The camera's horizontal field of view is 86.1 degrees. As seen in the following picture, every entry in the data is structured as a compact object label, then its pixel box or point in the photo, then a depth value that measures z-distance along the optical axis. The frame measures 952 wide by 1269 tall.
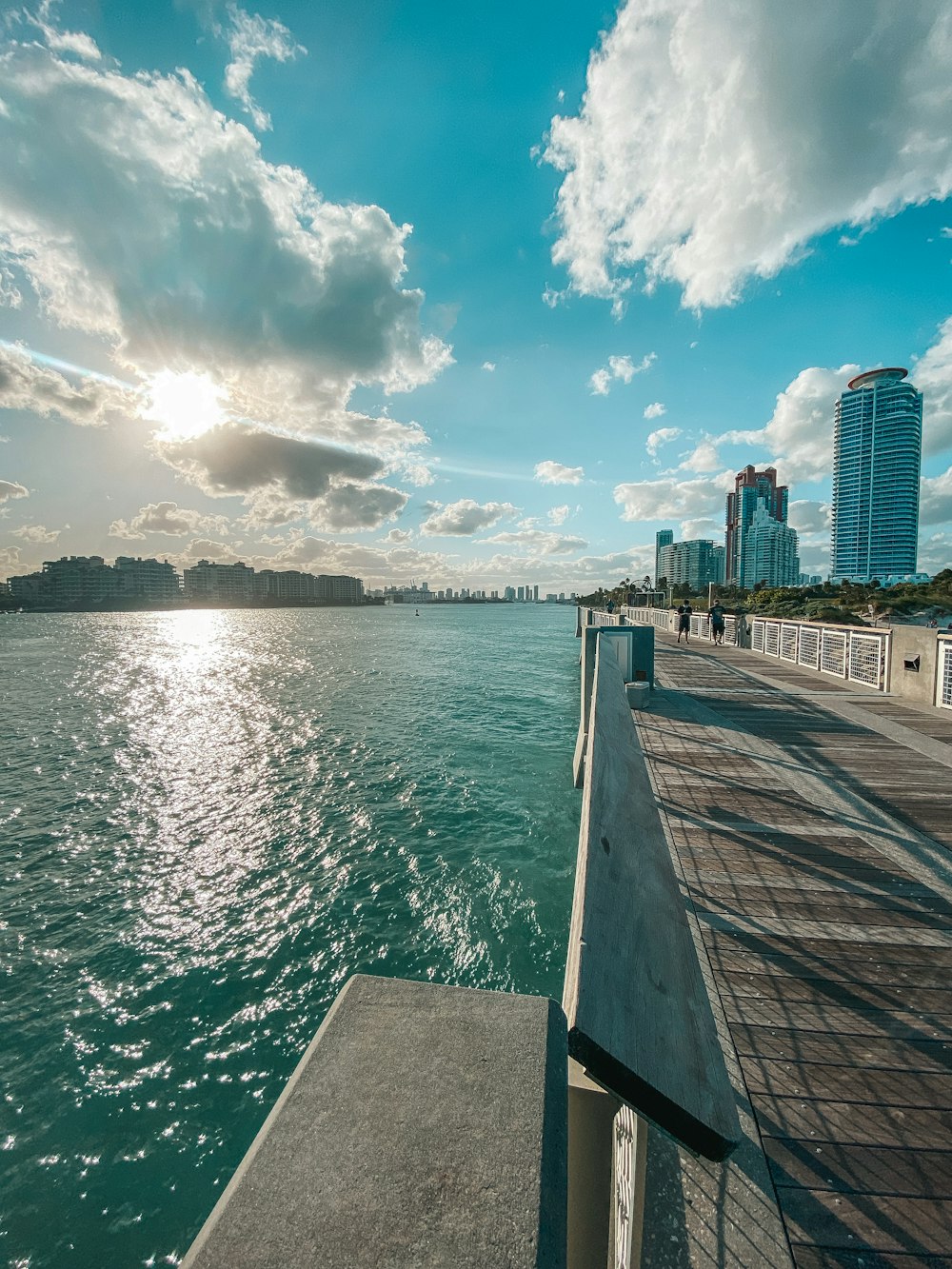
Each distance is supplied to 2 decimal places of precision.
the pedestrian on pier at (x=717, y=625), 26.03
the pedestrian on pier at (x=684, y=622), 26.12
